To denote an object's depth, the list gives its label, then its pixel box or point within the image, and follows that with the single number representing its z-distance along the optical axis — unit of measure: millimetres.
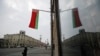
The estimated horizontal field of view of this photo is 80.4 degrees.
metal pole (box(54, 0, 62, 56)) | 3300
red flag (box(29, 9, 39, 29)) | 4151
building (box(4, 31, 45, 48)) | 41484
